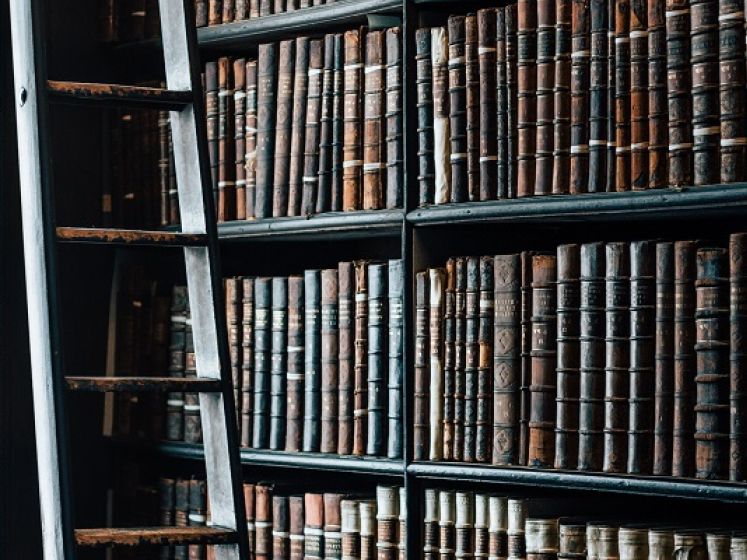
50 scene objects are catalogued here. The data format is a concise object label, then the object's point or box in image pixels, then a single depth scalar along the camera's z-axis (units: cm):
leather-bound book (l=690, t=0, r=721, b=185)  215
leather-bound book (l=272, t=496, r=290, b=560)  269
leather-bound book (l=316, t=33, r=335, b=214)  265
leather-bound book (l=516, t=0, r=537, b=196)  236
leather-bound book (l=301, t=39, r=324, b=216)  267
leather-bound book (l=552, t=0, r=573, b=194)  232
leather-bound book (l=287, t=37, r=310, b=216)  269
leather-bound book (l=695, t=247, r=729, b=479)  211
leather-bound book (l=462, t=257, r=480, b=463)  242
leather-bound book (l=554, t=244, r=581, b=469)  229
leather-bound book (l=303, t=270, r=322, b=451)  265
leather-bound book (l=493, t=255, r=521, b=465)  237
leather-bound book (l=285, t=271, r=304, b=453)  268
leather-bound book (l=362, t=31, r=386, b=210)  258
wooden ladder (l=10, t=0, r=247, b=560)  210
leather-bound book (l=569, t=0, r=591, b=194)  229
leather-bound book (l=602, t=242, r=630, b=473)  223
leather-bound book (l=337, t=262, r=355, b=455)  260
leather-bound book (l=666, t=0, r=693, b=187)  218
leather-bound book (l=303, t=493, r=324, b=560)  263
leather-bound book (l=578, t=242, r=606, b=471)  225
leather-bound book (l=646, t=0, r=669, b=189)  220
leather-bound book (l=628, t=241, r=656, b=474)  220
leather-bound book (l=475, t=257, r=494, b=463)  241
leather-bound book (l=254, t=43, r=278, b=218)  273
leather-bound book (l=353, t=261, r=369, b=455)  258
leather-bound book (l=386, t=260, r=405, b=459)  252
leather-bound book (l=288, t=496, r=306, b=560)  266
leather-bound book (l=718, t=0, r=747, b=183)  212
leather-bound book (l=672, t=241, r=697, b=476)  215
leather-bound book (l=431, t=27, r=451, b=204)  248
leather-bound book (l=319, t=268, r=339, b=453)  262
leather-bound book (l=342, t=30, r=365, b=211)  261
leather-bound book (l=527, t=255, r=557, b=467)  232
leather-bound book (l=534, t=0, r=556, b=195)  234
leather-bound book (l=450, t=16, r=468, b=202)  246
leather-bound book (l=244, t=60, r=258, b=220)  279
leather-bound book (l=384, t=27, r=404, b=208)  254
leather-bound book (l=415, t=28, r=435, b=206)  250
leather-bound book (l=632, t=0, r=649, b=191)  222
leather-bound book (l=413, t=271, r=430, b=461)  248
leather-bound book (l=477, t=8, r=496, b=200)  242
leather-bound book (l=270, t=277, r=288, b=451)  271
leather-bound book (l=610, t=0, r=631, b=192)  224
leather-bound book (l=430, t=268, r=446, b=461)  247
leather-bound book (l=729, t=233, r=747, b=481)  209
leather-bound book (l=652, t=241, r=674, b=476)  217
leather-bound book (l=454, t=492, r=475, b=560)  241
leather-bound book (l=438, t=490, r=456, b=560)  243
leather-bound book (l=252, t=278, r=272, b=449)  274
